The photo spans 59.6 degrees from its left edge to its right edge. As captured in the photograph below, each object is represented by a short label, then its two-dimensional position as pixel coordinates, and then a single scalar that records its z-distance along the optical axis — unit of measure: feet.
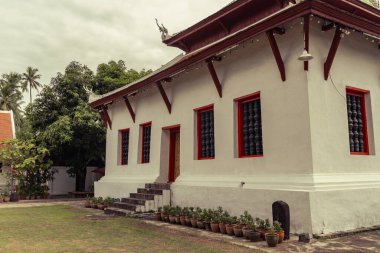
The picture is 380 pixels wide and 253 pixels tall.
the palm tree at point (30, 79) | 167.84
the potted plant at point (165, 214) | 33.47
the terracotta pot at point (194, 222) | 29.97
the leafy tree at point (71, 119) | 63.00
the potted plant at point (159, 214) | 34.40
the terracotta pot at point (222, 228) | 26.71
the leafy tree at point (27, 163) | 61.16
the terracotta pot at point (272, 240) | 21.43
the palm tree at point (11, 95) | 138.21
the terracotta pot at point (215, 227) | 27.43
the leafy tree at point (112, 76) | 71.05
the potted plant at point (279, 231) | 22.29
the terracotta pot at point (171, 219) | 32.50
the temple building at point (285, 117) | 24.95
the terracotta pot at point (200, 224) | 29.13
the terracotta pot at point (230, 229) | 25.99
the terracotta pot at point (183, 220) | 31.31
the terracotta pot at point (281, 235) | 22.22
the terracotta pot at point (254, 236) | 23.35
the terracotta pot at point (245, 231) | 24.25
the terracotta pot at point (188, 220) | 30.78
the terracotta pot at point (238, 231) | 25.16
